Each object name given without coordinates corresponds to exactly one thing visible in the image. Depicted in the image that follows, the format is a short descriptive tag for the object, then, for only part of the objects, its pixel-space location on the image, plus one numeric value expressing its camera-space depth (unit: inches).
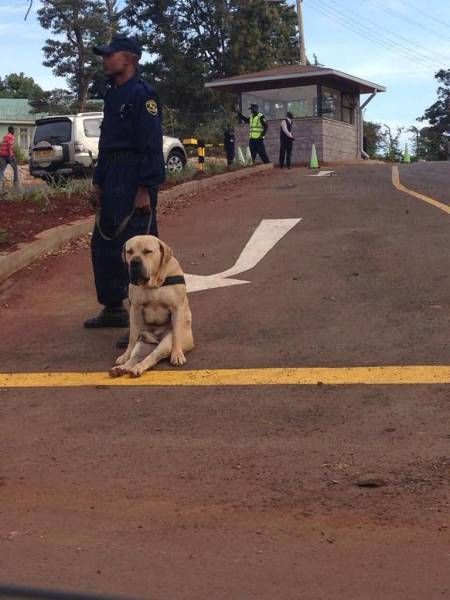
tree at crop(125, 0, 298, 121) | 1946.4
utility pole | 1650.1
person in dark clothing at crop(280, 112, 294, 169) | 924.6
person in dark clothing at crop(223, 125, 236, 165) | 1063.2
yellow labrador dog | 218.4
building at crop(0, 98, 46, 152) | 2304.9
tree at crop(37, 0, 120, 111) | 2069.4
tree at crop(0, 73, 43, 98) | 3167.1
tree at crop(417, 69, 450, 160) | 2759.8
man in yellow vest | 890.9
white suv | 775.1
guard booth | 1177.2
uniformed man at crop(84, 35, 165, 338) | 241.1
